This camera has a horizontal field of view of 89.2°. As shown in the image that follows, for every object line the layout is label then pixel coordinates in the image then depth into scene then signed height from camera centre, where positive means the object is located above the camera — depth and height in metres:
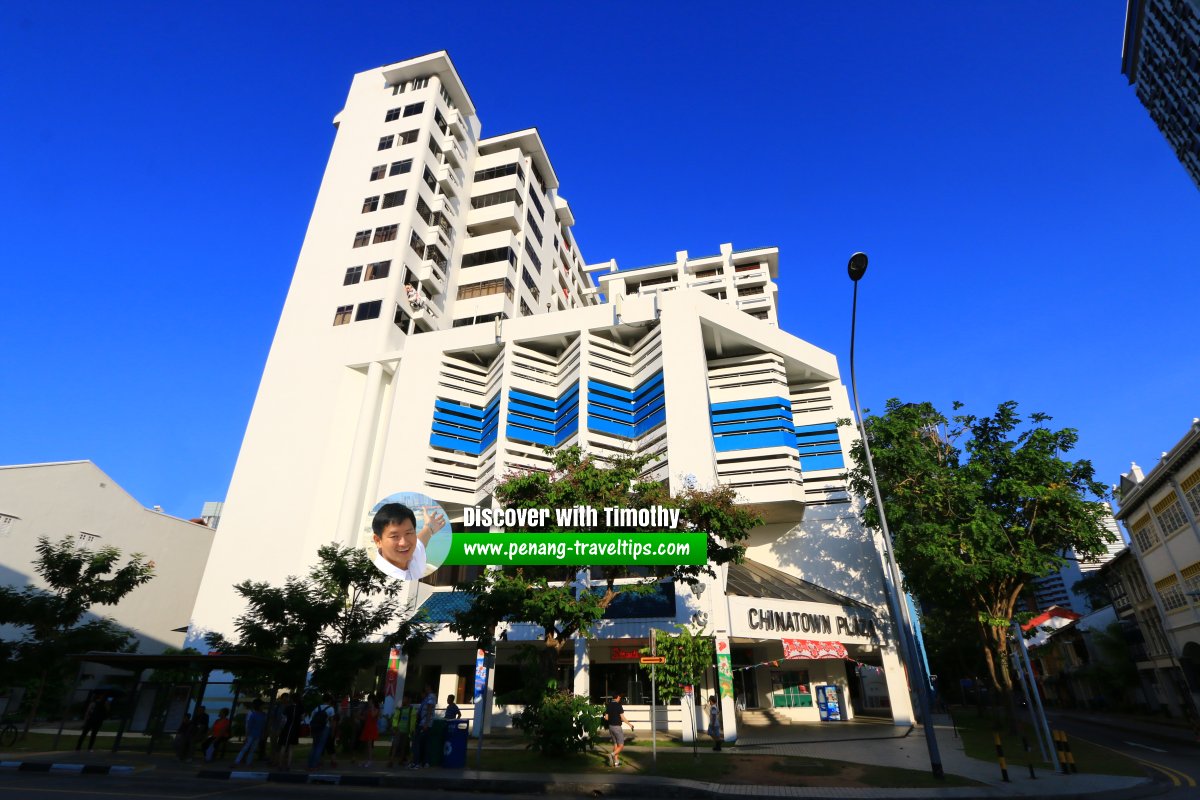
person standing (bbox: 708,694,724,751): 21.03 -0.56
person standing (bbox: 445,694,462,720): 16.72 -0.13
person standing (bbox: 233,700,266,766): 16.77 -0.64
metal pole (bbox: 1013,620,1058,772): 15.27 +0.86
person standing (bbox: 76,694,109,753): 19.61 -0.27
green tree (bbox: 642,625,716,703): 21.67 +1.37
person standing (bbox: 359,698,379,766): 17.58 -0.55
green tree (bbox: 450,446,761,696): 18.42 +5.19
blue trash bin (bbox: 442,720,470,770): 16.06 -0.96
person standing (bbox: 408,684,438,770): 16.25 -0.65
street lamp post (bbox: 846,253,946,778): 14.36 +1.46
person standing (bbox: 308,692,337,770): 16.14 -0.62
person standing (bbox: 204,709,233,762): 17.55 -0.79
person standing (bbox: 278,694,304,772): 15.95 -0.60
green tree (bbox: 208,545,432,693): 18.20 +2.28
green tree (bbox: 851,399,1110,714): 25.39 +7.68
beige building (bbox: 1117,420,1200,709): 32.41 +8.82
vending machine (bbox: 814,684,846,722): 34.75 +0.16
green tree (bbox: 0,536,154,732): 22.81 +3.20
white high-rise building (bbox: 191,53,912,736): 33.56 +17.05
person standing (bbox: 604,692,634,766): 15.98 -0.42
